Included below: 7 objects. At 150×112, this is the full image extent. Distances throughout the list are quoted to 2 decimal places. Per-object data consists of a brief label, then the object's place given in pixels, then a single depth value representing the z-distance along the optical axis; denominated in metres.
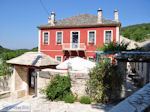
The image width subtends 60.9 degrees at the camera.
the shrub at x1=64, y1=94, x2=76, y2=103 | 6.74
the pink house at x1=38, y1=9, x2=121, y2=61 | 15.64
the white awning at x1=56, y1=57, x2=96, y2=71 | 8.10
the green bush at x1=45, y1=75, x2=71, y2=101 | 6.98
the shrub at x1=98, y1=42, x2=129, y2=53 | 10.93
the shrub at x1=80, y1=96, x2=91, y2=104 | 6.68
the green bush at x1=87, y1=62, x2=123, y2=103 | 6.71
